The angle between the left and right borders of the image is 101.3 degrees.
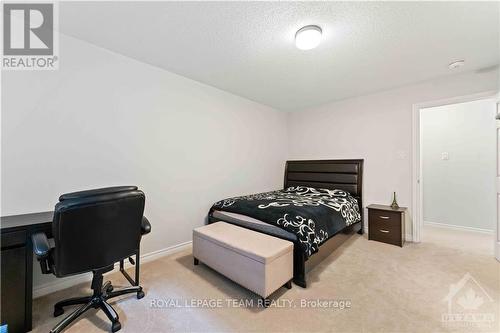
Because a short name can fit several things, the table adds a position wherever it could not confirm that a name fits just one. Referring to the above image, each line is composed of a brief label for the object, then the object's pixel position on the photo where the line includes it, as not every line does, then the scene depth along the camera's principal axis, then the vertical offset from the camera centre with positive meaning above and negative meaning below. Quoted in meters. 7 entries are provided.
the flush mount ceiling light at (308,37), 1.83 +1.19
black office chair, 1.28 -0.49
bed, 1.99 -0.49
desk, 1.36 -0.73
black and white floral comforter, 2.06 -0.54
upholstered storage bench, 1.69 -0.83
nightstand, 2.92 -0.85
